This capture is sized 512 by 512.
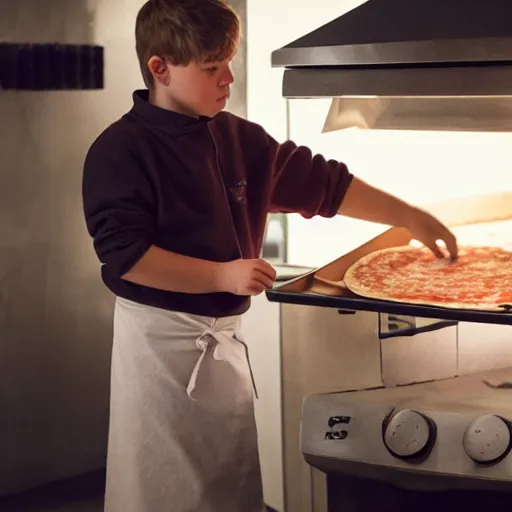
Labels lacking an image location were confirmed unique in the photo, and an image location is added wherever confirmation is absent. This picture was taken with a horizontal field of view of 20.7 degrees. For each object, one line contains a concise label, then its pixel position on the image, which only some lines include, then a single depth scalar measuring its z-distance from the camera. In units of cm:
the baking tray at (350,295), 228
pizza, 240
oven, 225
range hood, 221
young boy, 242
